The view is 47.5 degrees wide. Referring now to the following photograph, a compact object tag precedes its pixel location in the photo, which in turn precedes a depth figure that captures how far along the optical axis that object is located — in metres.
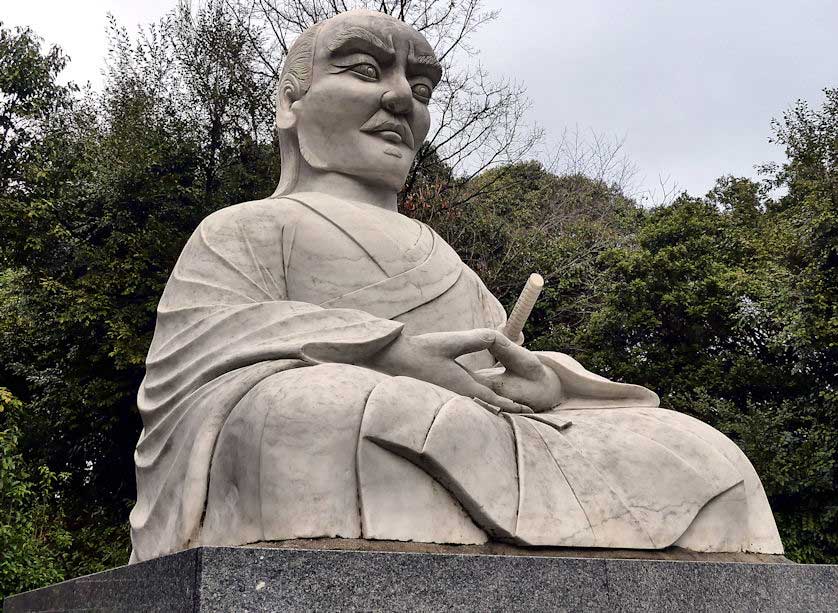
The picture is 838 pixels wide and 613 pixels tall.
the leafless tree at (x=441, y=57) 14.55
